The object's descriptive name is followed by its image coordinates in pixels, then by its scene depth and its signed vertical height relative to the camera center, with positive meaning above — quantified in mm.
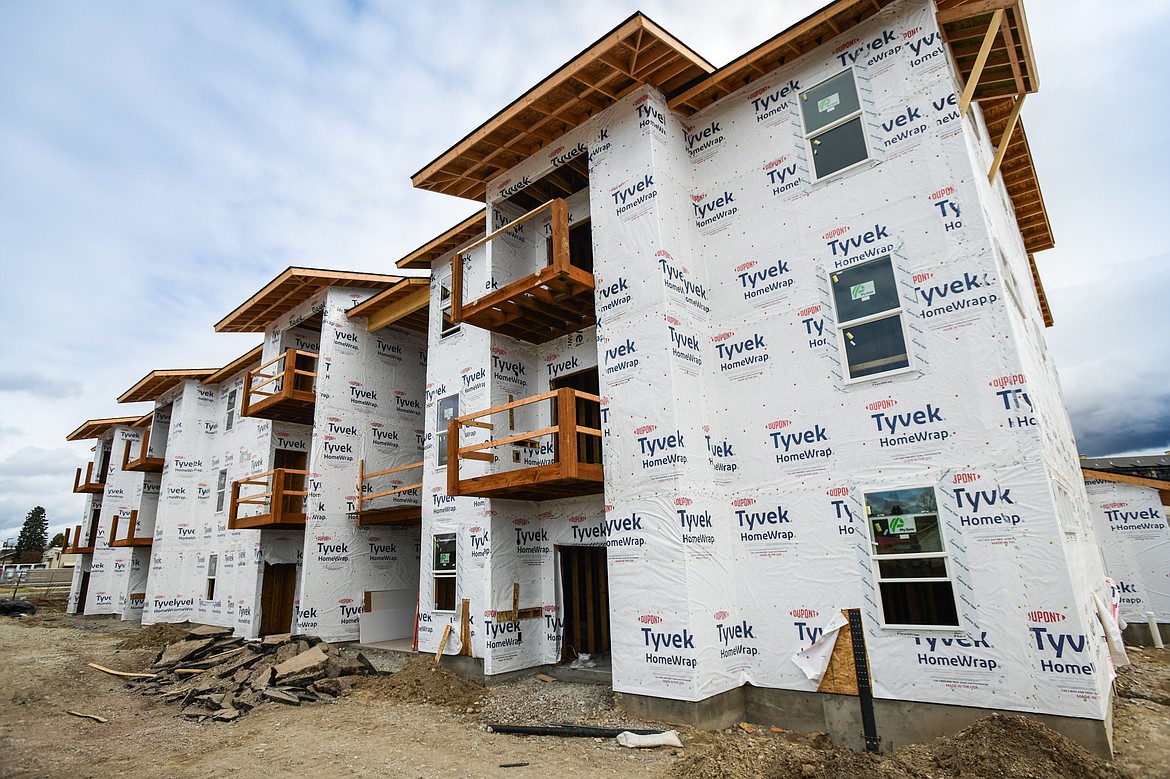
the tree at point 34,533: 76000 +5444
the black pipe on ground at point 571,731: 8836 -2523
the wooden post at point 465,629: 12891 -1444
